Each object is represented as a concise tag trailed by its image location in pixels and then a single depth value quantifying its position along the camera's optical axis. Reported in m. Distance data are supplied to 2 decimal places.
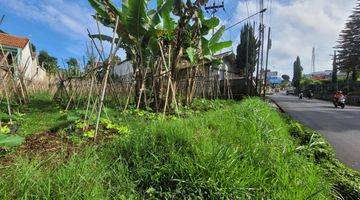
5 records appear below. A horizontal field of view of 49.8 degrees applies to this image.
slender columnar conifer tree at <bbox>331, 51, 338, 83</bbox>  55.83
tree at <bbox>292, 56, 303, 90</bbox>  91.66
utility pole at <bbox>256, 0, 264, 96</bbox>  26.39
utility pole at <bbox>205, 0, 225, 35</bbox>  22.13
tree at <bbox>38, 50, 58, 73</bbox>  60.04
